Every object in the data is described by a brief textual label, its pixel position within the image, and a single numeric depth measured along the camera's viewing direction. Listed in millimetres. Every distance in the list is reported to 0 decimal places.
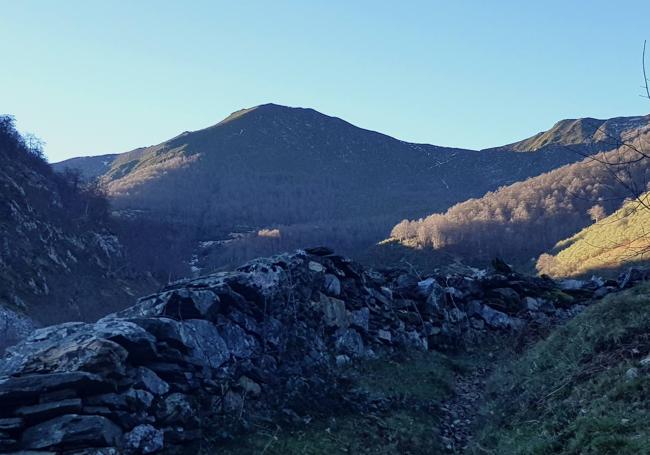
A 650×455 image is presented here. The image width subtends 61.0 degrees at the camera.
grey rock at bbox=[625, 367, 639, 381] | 8758
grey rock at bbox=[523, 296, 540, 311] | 19969
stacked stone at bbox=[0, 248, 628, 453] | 8680
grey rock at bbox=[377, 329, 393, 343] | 15875
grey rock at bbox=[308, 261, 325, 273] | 16047
